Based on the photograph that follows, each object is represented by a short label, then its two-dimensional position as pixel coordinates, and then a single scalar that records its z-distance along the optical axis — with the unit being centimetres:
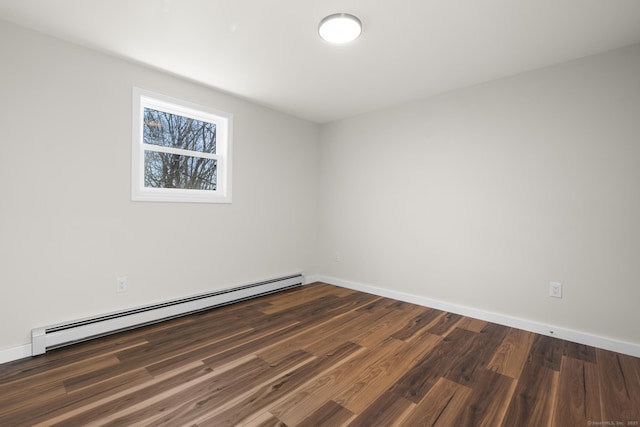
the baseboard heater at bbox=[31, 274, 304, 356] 222
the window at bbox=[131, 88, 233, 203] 276
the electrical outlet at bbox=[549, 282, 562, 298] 260
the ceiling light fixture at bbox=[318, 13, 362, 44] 199
